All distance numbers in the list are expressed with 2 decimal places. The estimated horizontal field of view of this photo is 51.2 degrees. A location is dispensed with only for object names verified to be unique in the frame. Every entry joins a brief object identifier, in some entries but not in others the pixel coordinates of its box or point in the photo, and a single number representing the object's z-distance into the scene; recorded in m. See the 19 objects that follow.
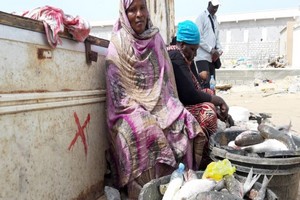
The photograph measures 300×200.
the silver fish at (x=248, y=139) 2.65
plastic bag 2.17
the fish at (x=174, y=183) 2.09
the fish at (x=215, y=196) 1.81
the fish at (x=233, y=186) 2.00
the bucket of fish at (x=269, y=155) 2.21
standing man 5.52
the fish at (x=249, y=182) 2.07
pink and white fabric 2.11
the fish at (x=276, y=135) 2.51
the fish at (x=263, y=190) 1.97
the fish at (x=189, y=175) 2.26
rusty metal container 1.81
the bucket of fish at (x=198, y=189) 2.01
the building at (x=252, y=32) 28.47
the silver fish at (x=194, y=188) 2.03
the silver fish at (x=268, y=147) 2.50
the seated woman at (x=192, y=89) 3.01
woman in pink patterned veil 2.54
